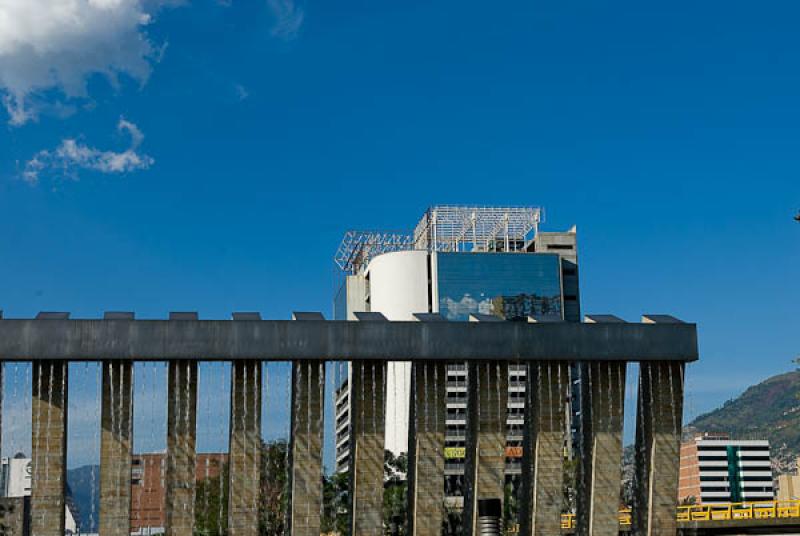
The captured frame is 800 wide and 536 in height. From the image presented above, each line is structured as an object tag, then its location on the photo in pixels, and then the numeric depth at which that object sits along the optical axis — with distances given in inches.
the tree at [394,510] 2672.2
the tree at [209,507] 2682.1
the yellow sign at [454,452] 4759.4
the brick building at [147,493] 5989.2
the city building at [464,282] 4926.2
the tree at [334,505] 2819.9
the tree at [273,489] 2591.0
